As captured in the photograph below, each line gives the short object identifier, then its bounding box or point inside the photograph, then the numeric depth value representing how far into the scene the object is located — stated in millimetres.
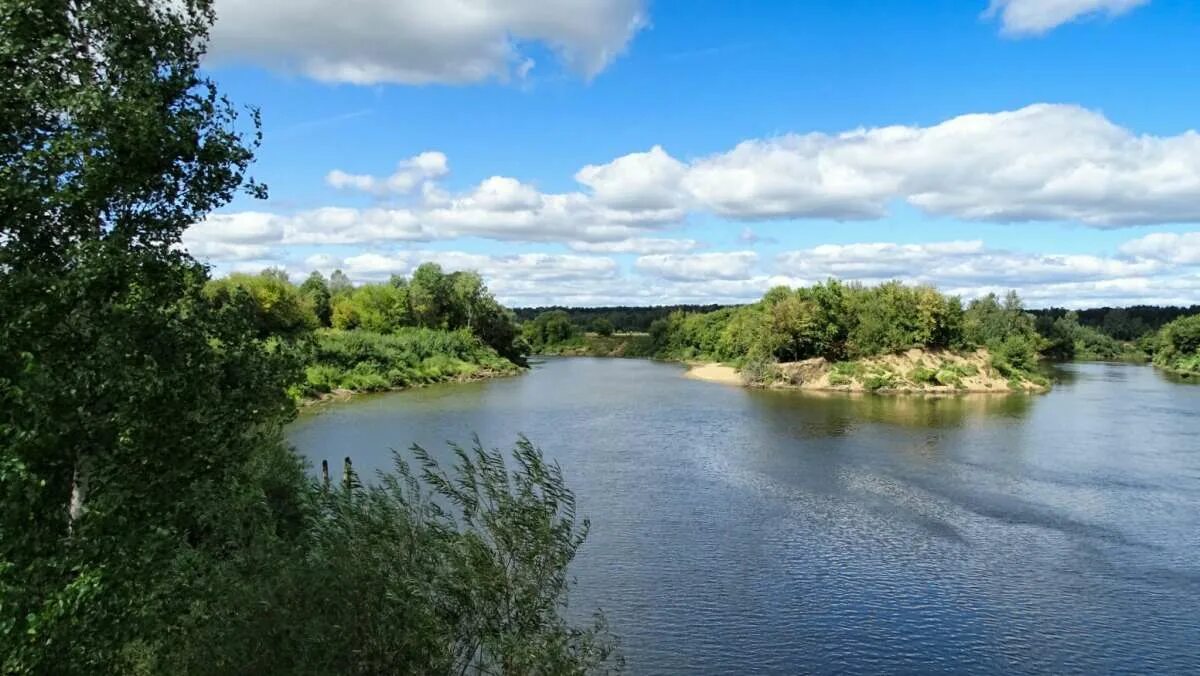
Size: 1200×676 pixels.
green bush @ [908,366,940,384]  83062
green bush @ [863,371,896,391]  83125
